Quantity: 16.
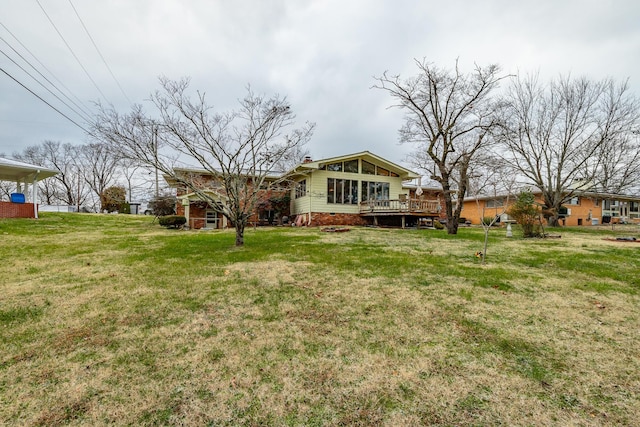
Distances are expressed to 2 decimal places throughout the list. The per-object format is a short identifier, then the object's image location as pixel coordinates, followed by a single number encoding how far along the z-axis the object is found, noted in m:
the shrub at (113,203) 30.68
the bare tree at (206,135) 8.35
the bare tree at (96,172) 37.59
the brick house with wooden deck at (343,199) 17.83
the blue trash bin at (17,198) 15.95
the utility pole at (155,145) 8.20
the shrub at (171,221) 16.38
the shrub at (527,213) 12.67
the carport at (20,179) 14.95
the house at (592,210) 27.17
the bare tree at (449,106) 13.65
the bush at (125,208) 30.58
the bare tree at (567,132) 17.58
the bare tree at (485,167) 12.90
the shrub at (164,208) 21.81
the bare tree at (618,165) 17.39
